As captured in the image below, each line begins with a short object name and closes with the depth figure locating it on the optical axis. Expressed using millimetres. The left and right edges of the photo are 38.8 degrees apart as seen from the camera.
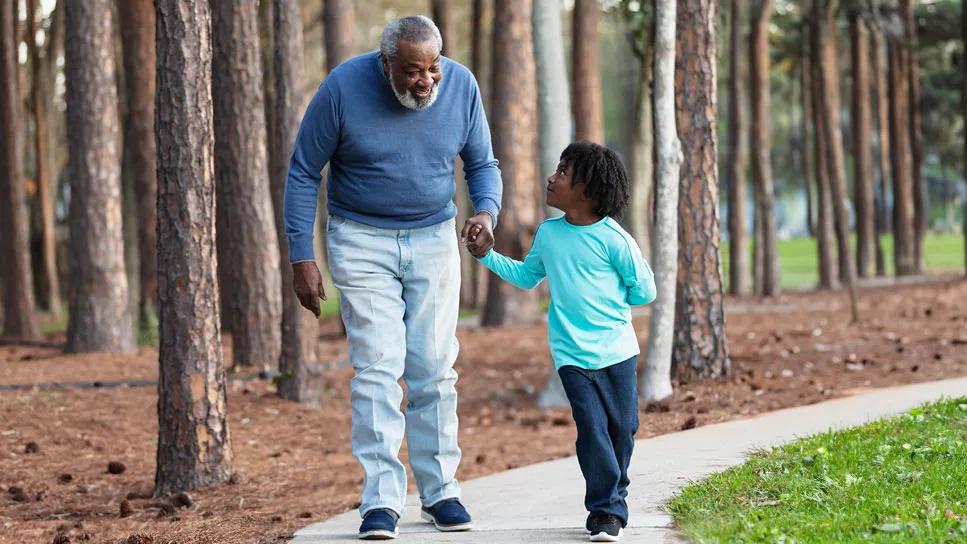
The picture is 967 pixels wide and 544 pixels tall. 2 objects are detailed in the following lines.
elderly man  5926
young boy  5645
